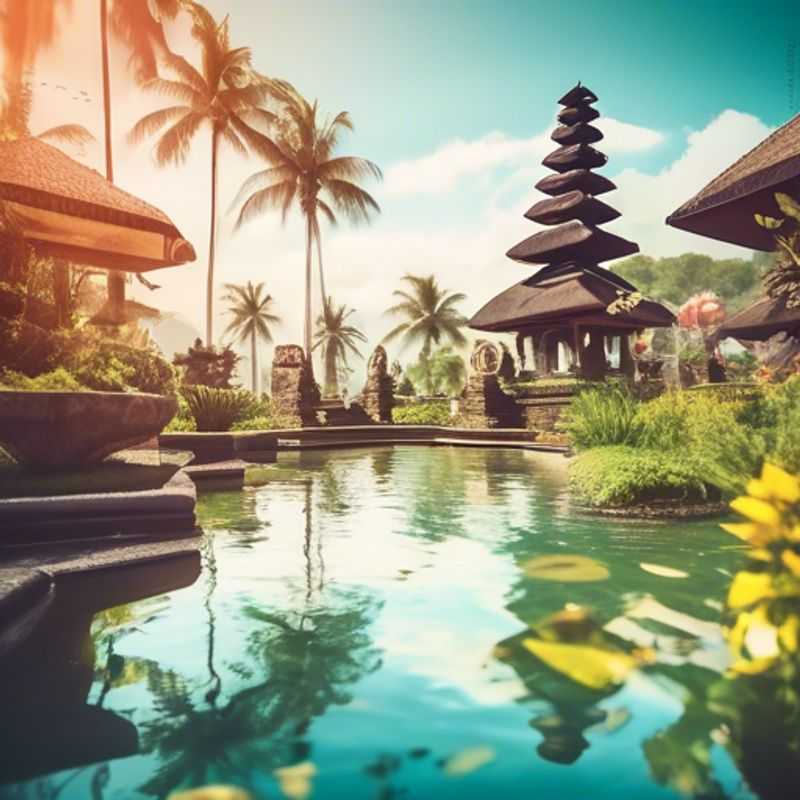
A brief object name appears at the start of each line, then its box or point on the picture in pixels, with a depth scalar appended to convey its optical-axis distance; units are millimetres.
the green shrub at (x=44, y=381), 6344
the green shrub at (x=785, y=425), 4879
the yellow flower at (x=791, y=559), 1776
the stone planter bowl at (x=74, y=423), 5273
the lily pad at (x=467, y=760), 2104
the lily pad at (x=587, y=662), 2750
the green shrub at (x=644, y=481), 6676
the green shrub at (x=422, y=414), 24625
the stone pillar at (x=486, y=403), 21828
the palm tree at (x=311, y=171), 30625
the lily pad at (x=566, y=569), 4312
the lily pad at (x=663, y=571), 4316
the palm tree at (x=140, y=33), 19406
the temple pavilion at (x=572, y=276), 24594
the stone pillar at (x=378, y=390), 24656
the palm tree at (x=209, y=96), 25469
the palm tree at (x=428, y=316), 42031
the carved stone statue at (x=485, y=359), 22812
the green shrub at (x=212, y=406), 12570
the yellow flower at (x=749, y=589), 1962
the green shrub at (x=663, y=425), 8082
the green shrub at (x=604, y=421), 8727
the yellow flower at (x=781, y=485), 1808
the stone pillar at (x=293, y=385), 21891
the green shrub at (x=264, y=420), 16033
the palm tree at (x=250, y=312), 50656
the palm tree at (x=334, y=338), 43719
